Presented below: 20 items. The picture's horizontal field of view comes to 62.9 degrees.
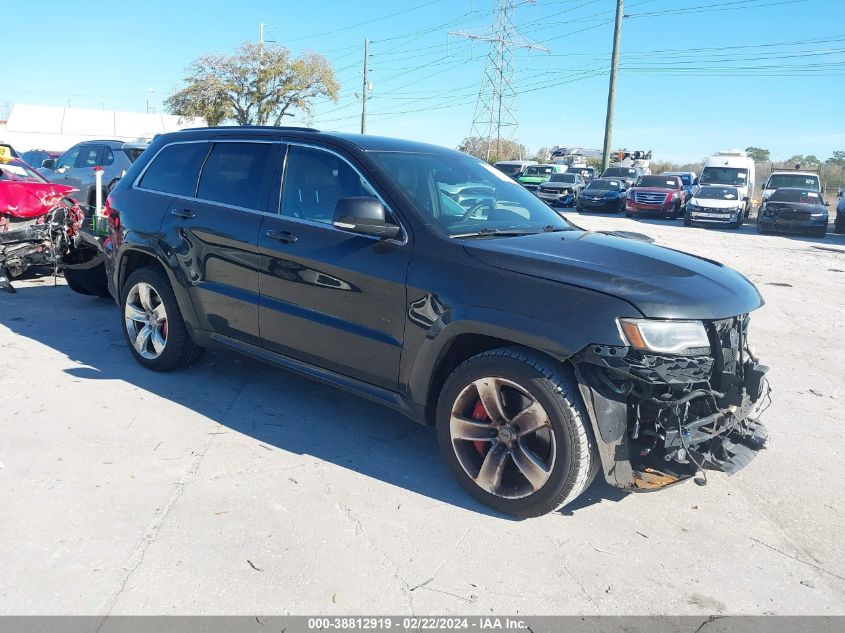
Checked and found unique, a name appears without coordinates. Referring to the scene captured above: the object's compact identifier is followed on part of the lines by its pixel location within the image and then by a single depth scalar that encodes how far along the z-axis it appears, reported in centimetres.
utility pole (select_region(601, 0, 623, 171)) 3116
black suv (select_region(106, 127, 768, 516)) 311
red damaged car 808
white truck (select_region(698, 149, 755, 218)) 2525
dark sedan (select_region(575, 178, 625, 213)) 2675
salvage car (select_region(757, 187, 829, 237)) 1997
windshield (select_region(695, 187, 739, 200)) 2226
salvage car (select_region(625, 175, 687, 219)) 2475
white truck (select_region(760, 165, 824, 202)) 2317
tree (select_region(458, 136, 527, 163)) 6673
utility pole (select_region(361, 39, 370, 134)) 4991
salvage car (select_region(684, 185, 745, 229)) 2175
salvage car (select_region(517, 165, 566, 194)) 3350
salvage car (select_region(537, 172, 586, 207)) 3002
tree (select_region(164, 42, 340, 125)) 4566
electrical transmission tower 4847
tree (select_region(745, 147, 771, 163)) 7713
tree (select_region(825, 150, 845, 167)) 4910
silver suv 1379
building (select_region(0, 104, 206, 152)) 6581
